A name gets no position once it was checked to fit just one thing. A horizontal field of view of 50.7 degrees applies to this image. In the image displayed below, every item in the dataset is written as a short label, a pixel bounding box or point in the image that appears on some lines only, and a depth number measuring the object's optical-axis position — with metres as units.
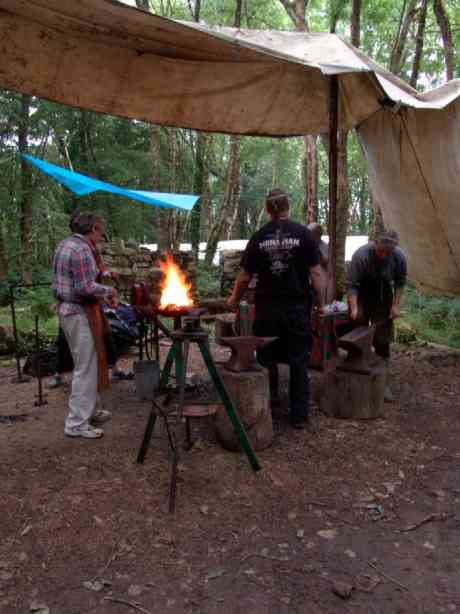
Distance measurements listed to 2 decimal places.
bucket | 4.81
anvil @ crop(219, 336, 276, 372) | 3.56
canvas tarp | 3.50
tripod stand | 3.15
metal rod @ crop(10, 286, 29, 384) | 5.51
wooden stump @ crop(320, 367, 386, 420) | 4.27
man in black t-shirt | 3.86
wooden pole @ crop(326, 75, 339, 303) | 4.62
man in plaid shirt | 3.62
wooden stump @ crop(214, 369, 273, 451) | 3.59
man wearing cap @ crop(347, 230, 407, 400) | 4.60
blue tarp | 6.40
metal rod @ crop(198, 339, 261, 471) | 3.18
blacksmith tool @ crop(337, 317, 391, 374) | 4.18
